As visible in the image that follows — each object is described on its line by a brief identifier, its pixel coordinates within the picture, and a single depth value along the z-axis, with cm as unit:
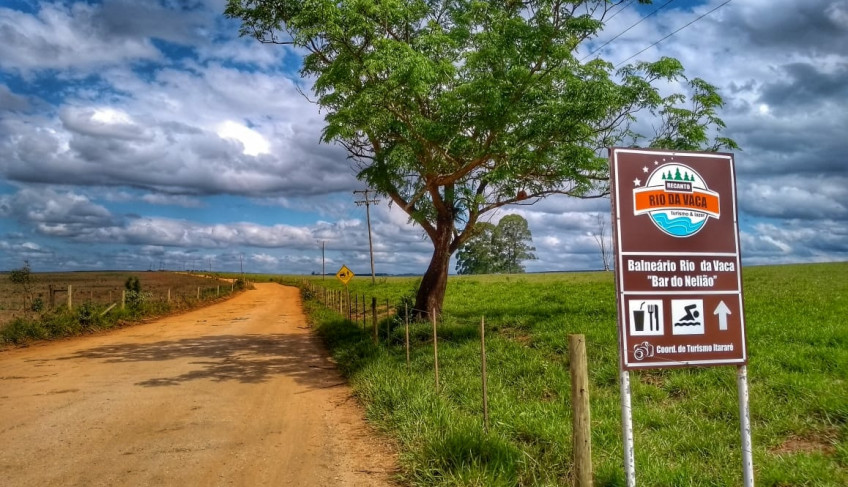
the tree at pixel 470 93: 1266
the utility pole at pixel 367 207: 4708
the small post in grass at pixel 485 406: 746
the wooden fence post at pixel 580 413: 498
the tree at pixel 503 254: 8650
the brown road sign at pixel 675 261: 459
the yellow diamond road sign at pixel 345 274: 3098
